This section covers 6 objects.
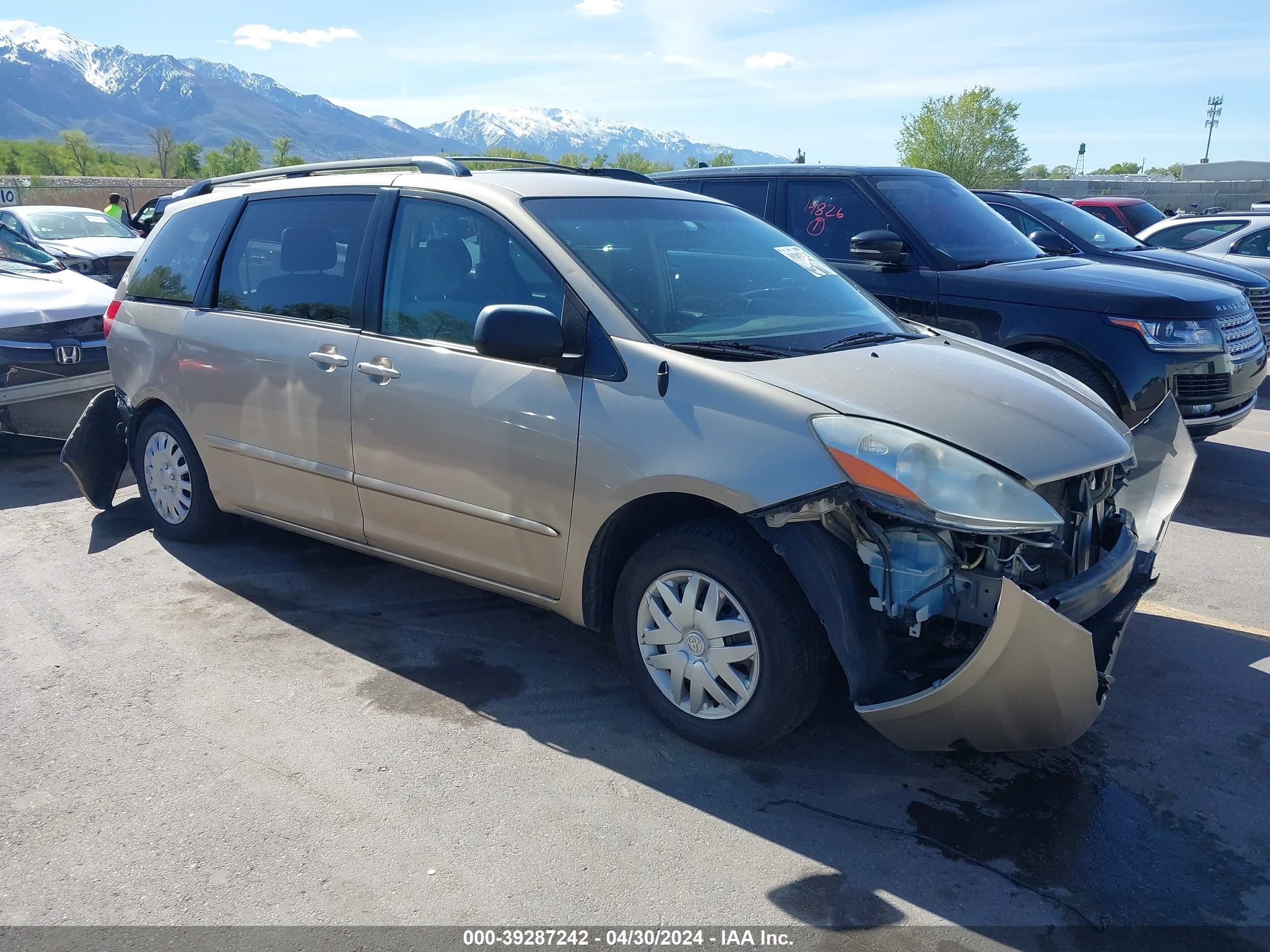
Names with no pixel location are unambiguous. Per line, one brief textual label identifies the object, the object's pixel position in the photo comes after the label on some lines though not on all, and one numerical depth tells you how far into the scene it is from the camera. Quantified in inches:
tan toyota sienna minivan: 113.7
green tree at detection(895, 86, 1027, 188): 2469.2
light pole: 3649.1
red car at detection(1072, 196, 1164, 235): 622.5
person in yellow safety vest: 654.5
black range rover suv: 239.3
